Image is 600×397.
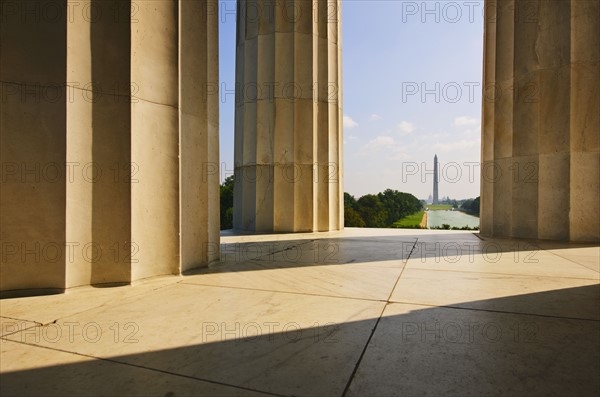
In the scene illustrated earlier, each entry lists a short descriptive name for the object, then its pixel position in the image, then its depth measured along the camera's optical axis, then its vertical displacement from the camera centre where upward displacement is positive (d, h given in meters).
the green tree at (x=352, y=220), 62.75 -4.64
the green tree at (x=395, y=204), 122.36 -3.72
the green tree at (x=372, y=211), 101.11 -4.83
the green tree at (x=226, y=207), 57.29 -2.20
